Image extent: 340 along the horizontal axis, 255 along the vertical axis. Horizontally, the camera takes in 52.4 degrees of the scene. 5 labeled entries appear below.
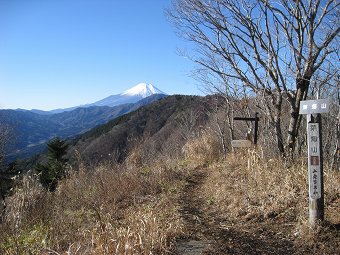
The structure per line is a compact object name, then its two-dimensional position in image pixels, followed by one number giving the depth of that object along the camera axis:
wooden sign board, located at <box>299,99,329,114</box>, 4.20
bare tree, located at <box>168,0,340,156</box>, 6.29
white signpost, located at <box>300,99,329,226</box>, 4.24
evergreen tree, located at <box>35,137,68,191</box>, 33.02
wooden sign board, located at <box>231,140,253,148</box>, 8.23
